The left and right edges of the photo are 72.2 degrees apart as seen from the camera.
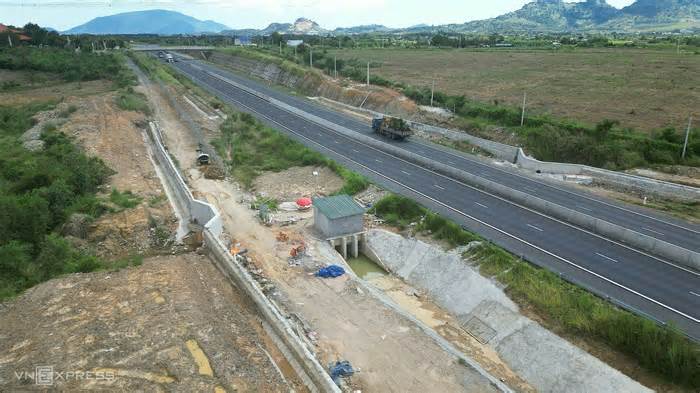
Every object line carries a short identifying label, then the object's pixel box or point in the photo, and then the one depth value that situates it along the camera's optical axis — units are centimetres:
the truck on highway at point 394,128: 5609
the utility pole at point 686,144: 4285
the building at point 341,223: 3281
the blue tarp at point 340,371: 2073
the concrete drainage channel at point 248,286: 1998
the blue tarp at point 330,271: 2880
